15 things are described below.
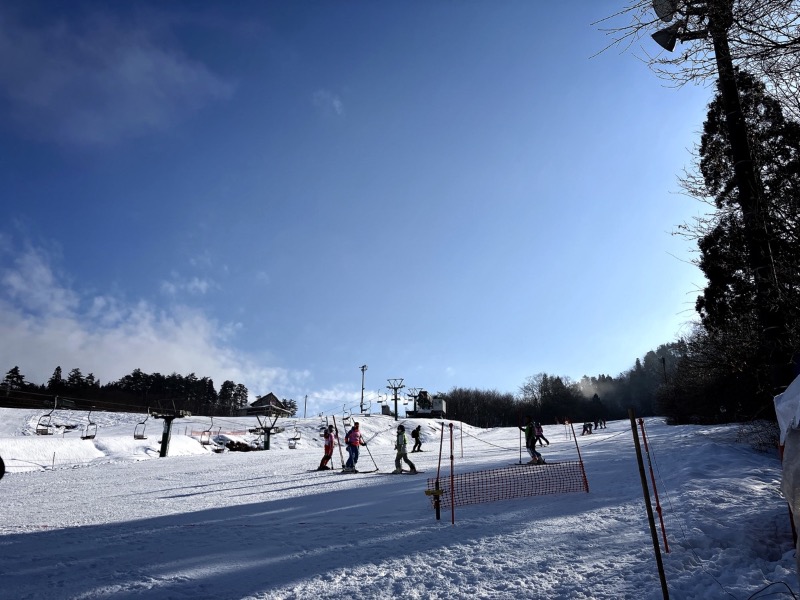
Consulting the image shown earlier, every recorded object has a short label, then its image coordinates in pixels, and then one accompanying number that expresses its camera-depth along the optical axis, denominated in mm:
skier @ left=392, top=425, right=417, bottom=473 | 16031
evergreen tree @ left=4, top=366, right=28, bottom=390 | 85562
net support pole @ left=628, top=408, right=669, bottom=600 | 4422
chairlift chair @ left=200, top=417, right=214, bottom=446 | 35094
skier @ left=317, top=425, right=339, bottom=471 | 18019
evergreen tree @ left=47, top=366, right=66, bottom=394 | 93250
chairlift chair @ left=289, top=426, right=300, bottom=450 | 38925
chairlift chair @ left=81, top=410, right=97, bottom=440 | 40312
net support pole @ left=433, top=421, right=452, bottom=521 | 8656
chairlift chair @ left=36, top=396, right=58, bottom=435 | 35719
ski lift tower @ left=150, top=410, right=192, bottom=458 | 26436
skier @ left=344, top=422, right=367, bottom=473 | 17062
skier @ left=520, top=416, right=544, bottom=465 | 16205
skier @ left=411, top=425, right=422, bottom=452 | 25931
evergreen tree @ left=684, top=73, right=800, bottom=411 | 8258
